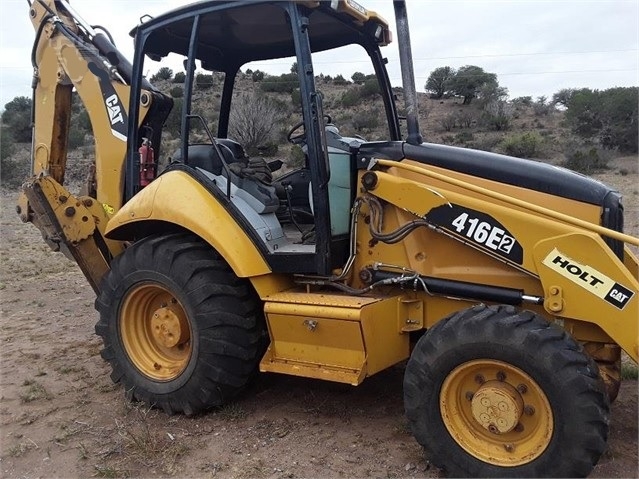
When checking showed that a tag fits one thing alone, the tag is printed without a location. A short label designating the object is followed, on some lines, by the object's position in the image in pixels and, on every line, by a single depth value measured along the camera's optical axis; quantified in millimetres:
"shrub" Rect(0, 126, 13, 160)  24062
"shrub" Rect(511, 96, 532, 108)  38950
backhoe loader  3250
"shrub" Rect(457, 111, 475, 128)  30325
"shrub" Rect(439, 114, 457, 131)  29888
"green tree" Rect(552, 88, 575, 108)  38525
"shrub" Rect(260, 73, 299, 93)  9739
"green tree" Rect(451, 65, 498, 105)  34469
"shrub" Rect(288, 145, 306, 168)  9278
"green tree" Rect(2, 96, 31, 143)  30234
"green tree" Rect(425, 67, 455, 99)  35219
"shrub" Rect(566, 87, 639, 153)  26562
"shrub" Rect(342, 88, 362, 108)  10633
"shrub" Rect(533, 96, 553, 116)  36156
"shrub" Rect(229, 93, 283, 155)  6527
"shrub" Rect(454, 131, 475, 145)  26172
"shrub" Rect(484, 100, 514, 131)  30188
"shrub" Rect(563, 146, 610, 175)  21438
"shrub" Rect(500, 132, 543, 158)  23469
